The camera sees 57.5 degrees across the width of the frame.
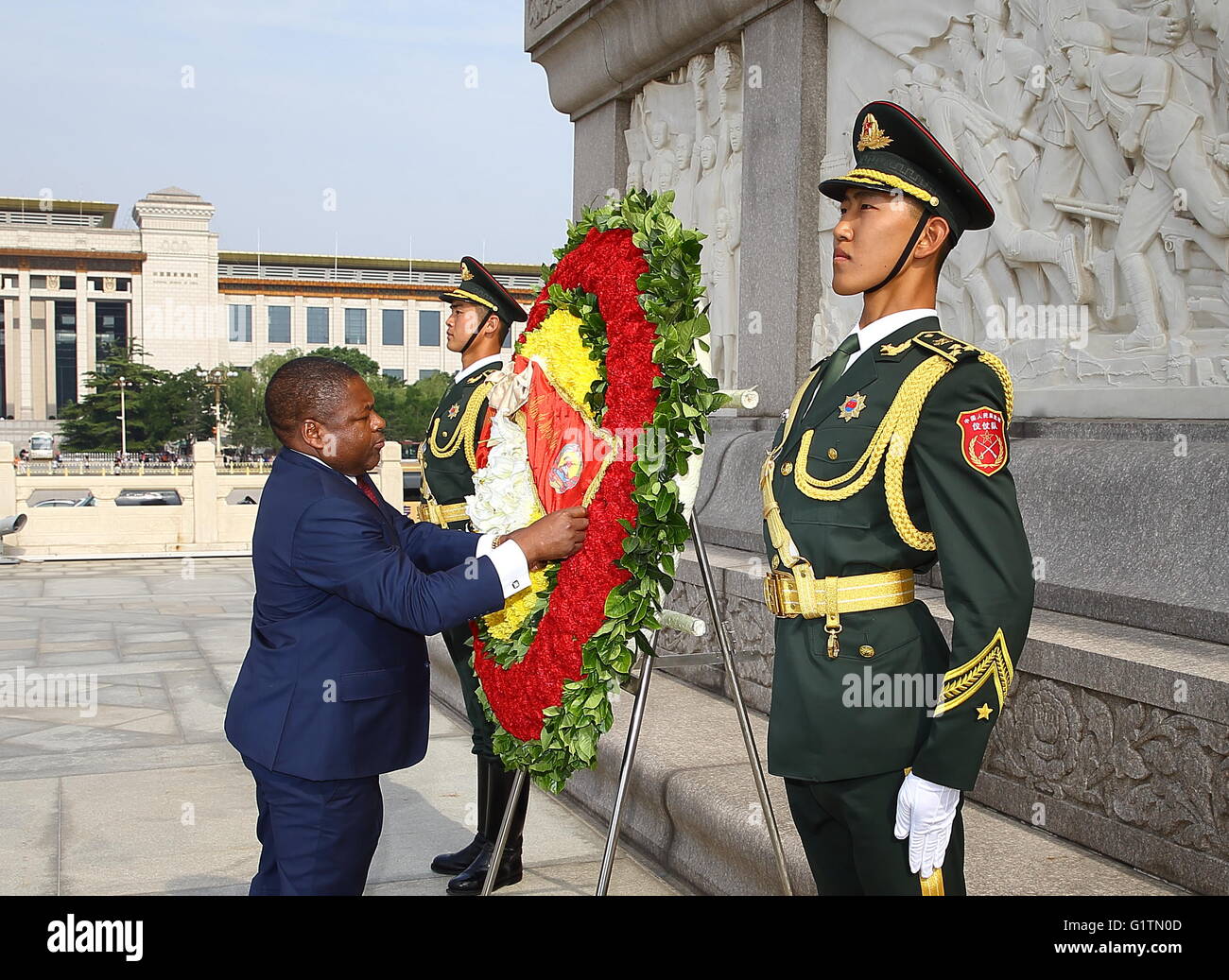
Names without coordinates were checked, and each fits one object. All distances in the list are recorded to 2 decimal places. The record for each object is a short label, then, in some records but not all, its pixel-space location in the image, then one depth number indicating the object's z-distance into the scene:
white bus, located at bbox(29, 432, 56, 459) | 56.39
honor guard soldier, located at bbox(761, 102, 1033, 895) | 1.83
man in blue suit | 2.37
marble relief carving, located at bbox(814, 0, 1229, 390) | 3.55
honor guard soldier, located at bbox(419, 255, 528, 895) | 3.61
